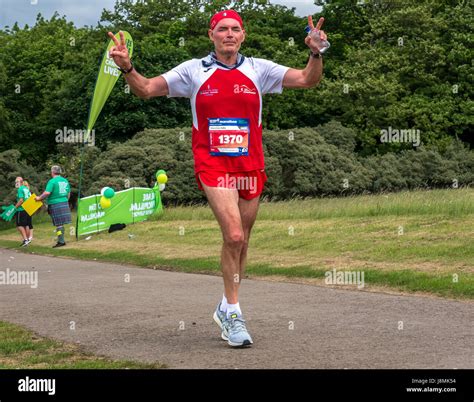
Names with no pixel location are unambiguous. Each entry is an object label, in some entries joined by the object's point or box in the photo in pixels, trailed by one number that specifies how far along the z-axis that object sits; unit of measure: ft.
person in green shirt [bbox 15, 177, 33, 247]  82.07
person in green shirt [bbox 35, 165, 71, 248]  75.10
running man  22.68
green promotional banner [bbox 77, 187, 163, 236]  82.84
